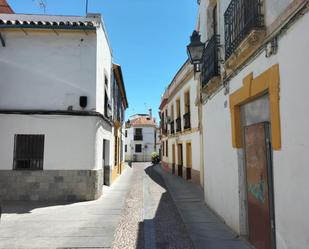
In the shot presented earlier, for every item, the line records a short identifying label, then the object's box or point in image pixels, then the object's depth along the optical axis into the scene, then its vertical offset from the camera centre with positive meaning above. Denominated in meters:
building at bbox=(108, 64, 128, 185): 13.30 +2.03
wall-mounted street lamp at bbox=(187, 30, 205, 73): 6.57 +2.30
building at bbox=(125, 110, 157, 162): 49.44 +2.23
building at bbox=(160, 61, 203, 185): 14.16 +1.60
